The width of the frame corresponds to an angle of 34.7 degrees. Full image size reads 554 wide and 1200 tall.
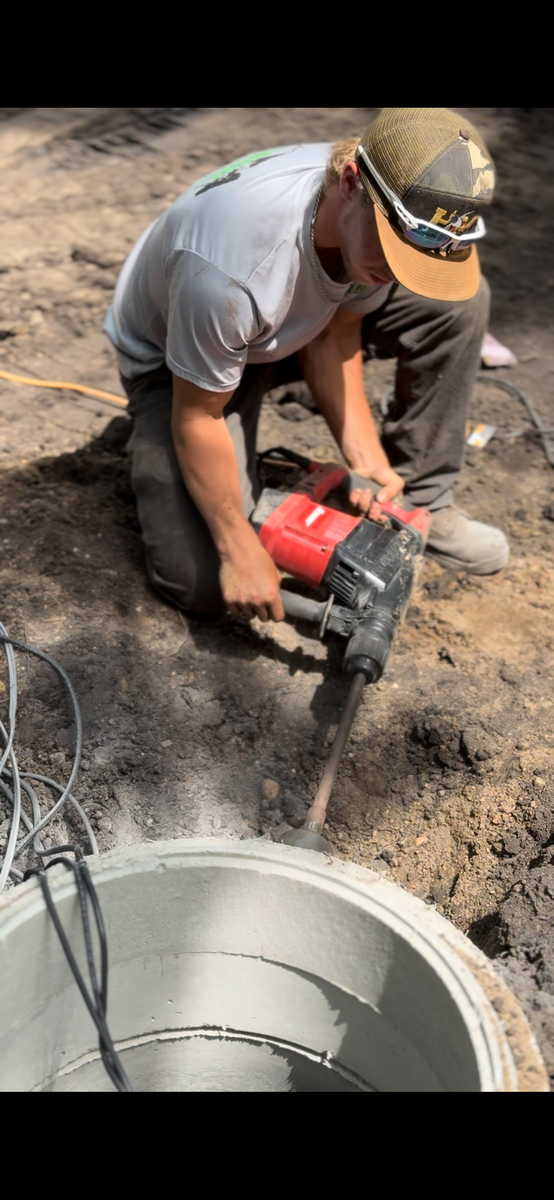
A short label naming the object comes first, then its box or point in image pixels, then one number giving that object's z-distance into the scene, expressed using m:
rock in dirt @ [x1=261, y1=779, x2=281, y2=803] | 2.07
